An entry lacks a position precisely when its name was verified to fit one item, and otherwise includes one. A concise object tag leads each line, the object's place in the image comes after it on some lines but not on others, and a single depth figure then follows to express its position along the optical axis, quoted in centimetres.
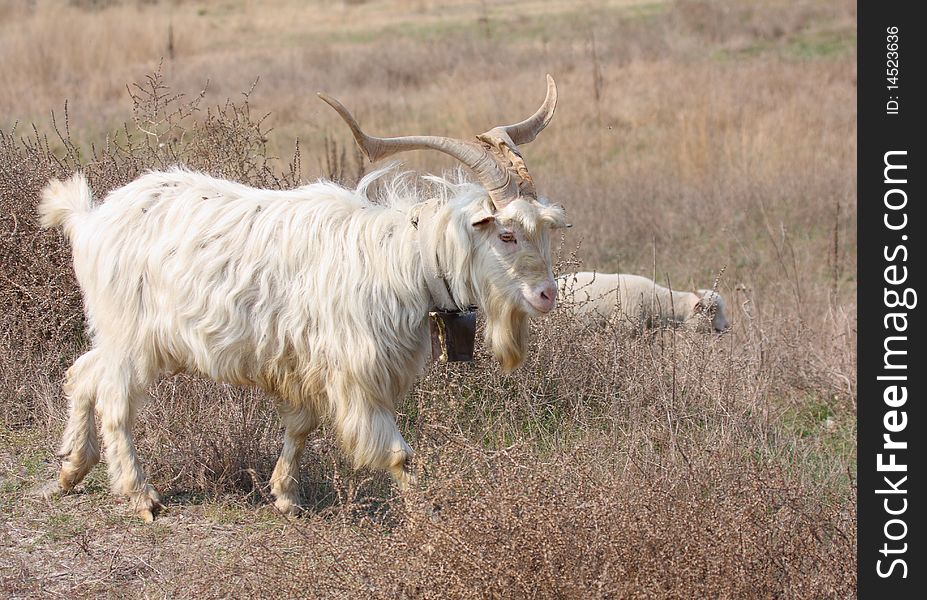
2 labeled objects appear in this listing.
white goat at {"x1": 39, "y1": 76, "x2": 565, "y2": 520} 942
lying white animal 1619
